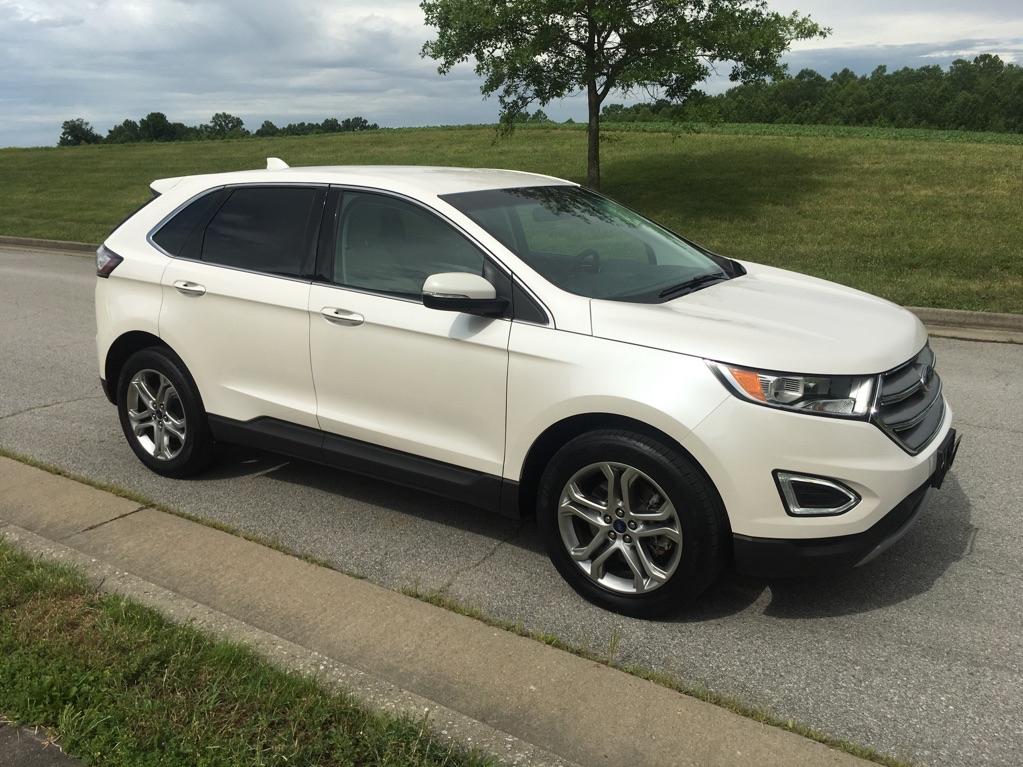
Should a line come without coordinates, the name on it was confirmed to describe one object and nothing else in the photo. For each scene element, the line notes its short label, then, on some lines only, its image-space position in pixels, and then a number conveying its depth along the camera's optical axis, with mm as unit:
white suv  3400
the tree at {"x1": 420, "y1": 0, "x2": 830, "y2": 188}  15109
